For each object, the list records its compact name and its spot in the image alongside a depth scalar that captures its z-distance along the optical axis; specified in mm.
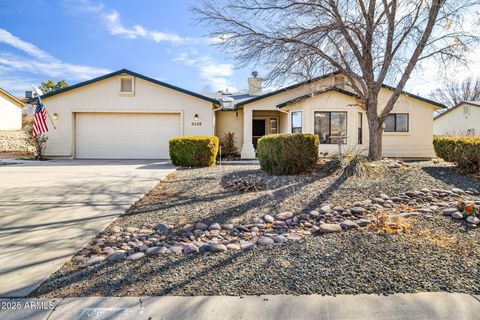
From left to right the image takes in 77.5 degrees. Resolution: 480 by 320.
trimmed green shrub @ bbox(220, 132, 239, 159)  16141
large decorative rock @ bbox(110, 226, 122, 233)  4171
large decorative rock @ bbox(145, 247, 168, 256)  3297
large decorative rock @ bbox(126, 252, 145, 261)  3182
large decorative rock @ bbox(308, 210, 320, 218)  4630
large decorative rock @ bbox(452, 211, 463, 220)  4090
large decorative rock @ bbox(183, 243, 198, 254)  3338
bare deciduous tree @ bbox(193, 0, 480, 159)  8297
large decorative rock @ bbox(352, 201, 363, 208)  4982
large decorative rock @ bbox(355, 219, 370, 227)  4020
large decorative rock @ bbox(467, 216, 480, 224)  3887
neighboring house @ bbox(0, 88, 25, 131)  27641
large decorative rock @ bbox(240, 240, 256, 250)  3420
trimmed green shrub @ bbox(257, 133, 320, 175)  7336
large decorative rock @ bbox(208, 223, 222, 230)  4219
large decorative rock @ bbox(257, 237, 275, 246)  3523
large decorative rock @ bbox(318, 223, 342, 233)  3830
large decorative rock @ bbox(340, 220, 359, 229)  3938
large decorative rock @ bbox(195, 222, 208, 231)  4238
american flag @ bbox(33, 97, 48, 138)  13489
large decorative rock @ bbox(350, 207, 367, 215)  4664
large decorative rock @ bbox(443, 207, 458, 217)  4242
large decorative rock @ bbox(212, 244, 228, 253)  3343
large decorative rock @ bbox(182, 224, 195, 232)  4192
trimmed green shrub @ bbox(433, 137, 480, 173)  7113
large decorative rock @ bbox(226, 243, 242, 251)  3414
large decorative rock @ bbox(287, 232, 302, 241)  3655
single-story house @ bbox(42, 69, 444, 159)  14914
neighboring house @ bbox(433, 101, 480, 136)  25578
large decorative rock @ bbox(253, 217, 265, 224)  4438
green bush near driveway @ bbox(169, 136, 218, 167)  10930
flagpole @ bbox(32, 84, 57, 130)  13834
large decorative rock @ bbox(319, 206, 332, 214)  4801
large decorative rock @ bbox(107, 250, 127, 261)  3194
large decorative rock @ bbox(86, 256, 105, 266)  3121
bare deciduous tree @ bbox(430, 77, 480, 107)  38400
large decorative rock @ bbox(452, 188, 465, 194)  5651
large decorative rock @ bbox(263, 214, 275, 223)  4483
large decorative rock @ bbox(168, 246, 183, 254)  3348
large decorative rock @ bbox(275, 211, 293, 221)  4604
